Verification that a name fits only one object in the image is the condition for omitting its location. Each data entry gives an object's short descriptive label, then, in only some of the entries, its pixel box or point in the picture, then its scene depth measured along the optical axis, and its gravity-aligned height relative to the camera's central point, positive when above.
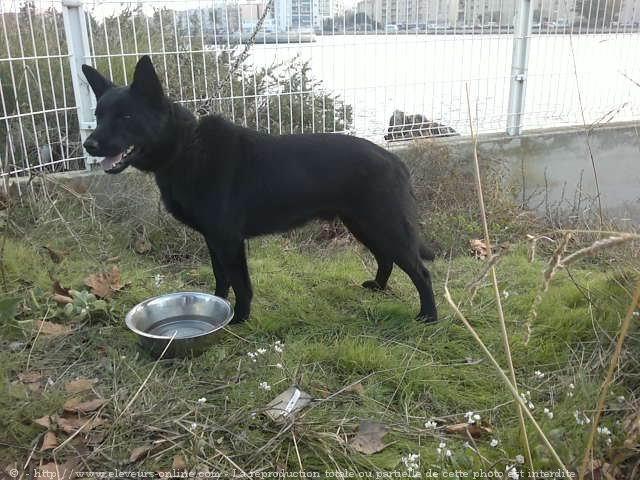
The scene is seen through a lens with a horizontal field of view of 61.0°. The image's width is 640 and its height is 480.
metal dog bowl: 2.68 -1.21
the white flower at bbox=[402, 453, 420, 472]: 1.78 -1.27
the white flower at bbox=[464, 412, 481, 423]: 1.93 -1.24
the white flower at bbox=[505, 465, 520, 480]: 1.60 -1.18
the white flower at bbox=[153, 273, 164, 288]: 3.31 -1.26
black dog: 2.68 -0.57
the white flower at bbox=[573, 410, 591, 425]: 1.78 -1.17
